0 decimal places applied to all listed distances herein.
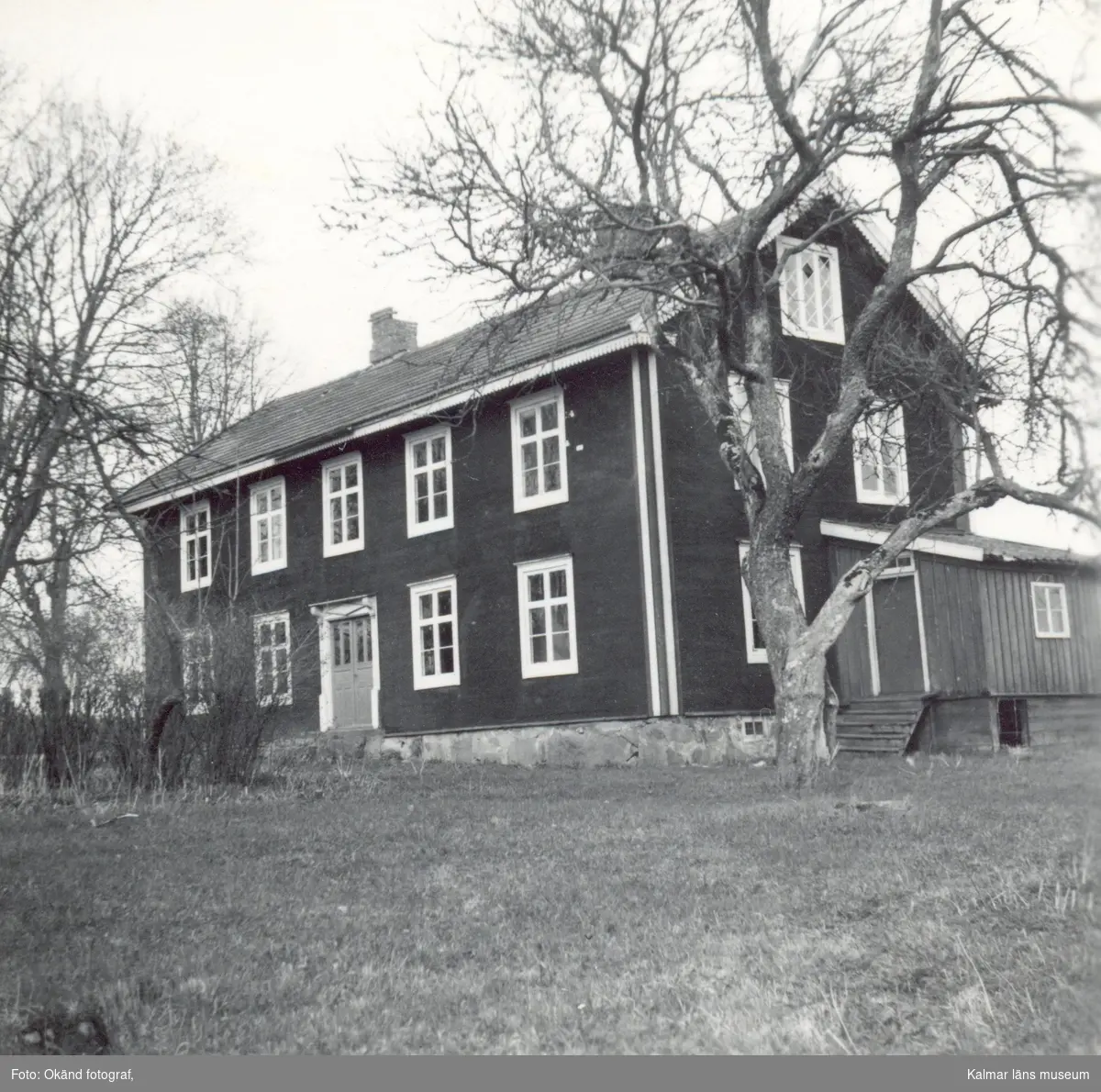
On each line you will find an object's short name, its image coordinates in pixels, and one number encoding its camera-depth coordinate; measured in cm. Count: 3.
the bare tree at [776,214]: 1221
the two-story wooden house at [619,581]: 1856
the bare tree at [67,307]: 782
